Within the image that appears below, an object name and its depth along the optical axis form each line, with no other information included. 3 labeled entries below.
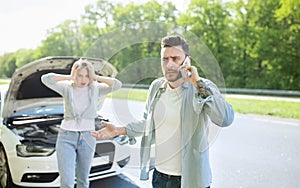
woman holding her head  2.38
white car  2.77
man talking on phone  1.26
